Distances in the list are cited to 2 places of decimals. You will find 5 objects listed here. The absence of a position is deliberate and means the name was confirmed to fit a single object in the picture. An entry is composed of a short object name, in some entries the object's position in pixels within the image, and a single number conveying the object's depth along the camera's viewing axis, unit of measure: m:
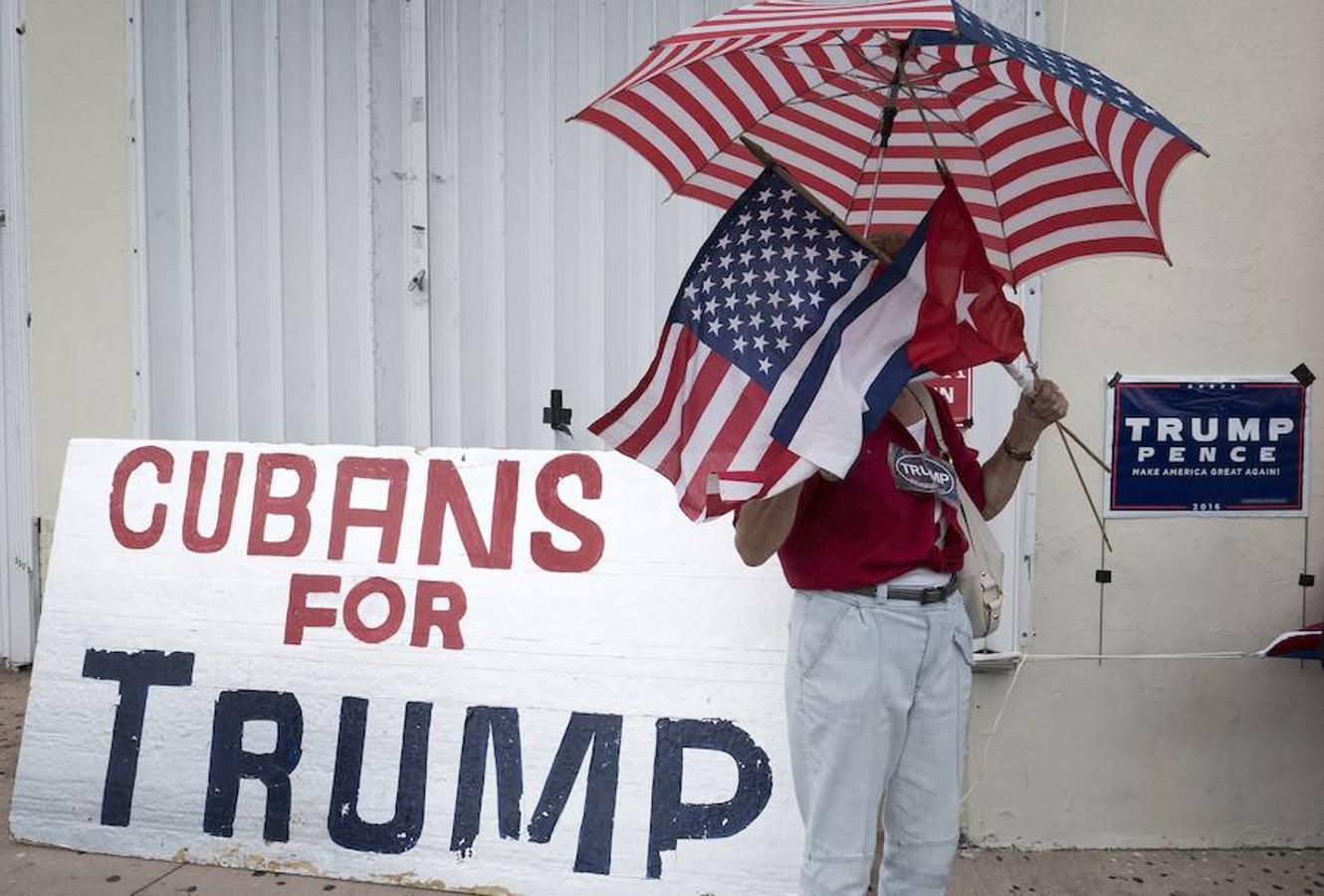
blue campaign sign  3.49
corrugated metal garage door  3.96
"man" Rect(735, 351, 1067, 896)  2.10
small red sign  3.57
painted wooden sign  3.13
